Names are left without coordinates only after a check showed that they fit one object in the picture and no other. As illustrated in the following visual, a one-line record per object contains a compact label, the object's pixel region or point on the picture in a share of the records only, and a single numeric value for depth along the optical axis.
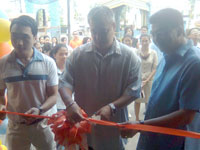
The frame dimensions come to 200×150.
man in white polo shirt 1.84
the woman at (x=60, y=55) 2.95
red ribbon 1.64
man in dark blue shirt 1.26
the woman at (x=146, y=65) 4.00
